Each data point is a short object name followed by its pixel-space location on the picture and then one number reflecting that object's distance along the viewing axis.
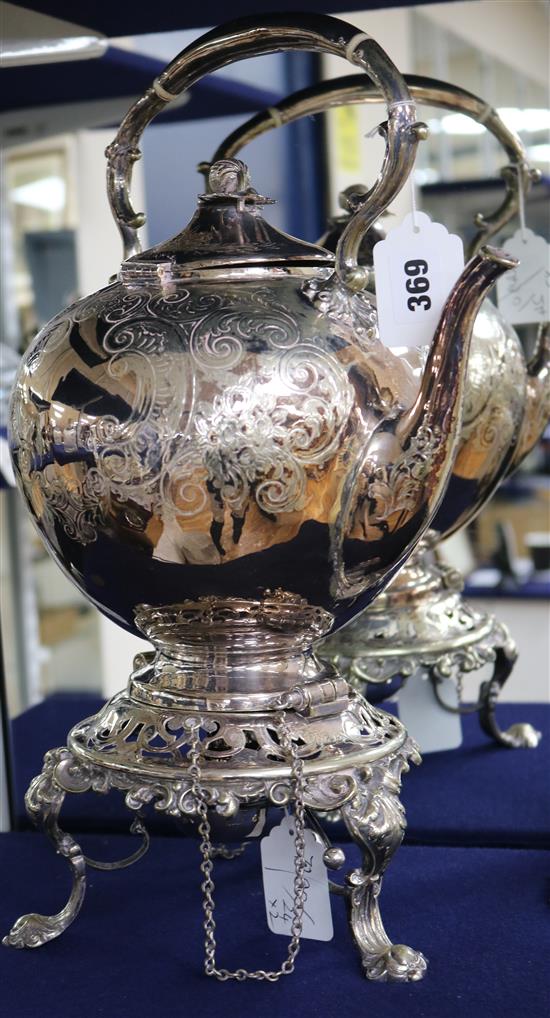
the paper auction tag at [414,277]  0.88
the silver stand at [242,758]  0.82
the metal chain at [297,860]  0.81
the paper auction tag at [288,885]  0.88
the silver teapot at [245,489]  0.80
